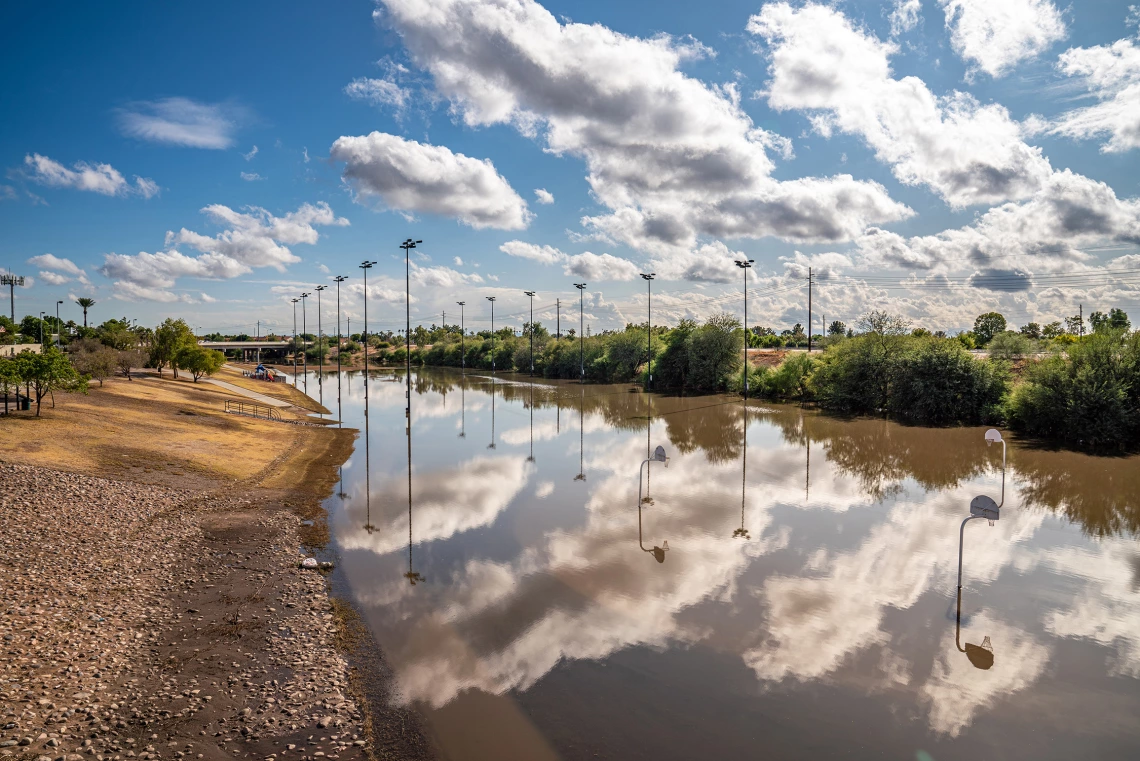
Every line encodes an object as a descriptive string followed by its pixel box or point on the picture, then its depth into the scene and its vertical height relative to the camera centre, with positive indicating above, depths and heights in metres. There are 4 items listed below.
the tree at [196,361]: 55.00 -0.56
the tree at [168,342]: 55.07 +1.14
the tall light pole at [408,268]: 51.56 +7.38
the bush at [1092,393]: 30.23 -1.73
